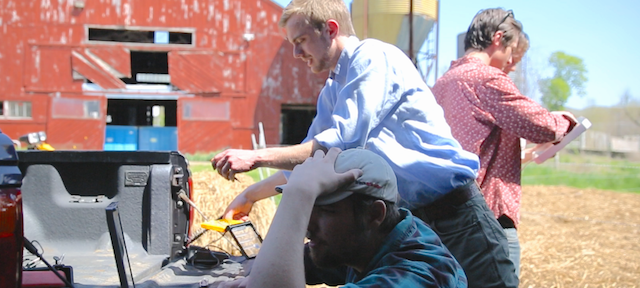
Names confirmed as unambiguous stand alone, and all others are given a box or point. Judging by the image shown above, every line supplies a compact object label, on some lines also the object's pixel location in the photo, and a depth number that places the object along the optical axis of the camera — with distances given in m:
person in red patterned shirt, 2.68
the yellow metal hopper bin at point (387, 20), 18.48
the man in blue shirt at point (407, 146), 2.14
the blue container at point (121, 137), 23.02
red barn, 21.59
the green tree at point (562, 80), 61.03
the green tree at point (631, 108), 43.10
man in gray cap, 1.30
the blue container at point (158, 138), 23.16
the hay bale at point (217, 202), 6.58
